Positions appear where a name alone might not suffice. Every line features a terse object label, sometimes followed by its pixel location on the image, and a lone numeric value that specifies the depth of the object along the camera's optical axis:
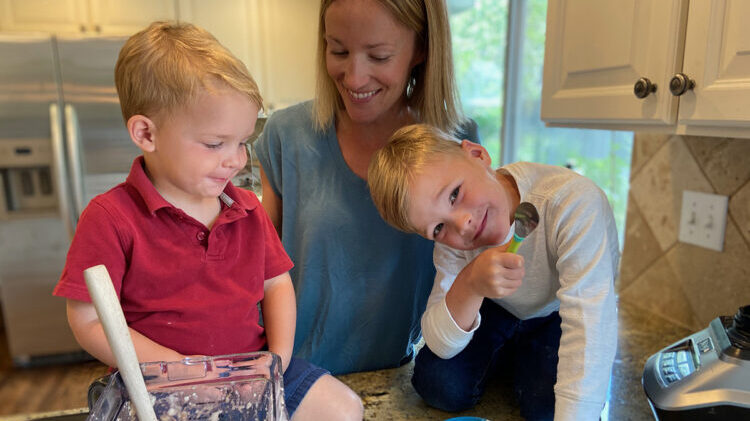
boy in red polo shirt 0.59
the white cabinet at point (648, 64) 0.65
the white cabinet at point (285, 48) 1.57
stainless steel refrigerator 1.84
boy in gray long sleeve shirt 0.67
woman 0.99
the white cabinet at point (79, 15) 1.94
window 2.03
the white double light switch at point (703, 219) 1.03
